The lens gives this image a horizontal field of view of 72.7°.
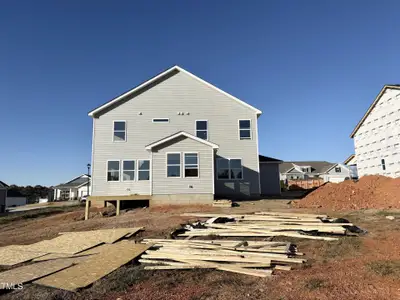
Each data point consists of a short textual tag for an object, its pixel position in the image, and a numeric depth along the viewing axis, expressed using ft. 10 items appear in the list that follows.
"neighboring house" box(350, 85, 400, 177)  62.08
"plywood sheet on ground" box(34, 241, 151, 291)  17.93
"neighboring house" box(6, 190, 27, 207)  199.41
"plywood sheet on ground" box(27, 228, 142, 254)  27.92
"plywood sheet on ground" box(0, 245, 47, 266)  24.35
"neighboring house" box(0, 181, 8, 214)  124.16
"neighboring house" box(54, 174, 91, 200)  198.80
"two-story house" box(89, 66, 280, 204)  64.75
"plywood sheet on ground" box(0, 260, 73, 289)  18.90
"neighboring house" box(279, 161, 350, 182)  185.37
